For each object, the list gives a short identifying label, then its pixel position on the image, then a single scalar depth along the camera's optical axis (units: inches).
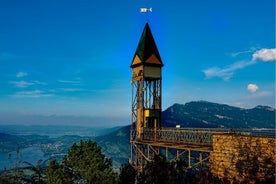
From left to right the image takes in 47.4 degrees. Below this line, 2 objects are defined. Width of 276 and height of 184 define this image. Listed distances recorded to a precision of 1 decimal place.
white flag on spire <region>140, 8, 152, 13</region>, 1259.8
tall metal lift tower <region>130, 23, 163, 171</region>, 1168.2
